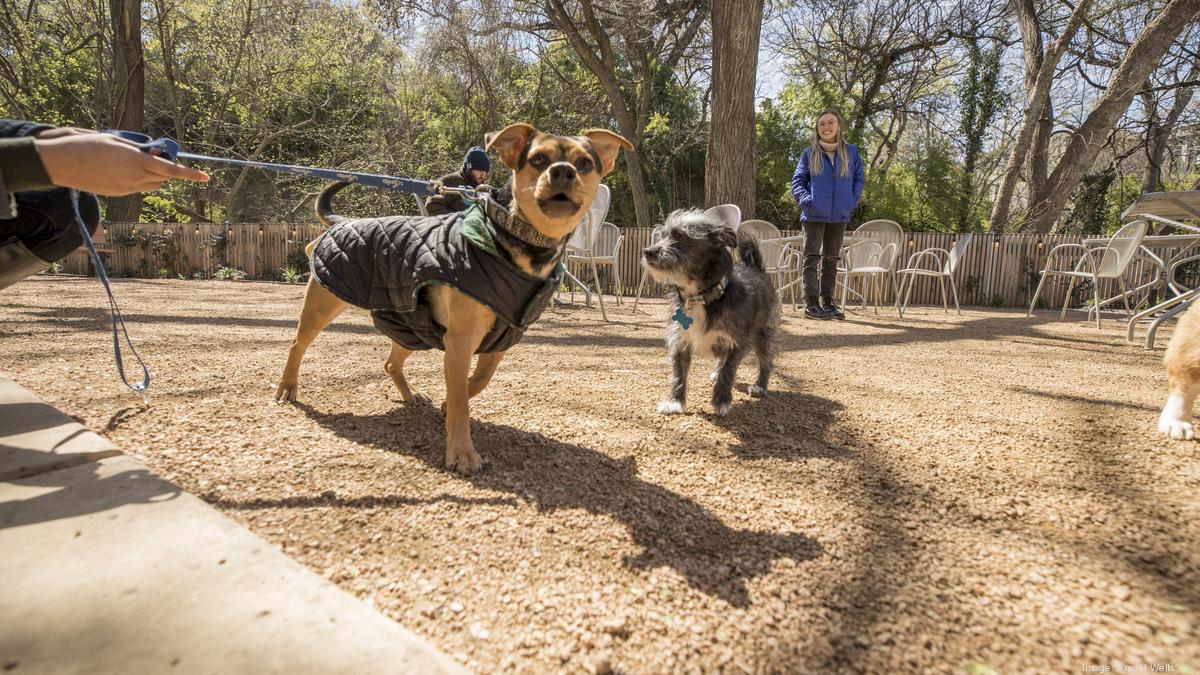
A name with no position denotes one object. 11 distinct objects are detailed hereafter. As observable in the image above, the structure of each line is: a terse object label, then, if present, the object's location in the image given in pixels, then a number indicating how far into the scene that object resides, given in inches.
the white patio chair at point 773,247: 296.8
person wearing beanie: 182.5
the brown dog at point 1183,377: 94.0
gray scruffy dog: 121.6
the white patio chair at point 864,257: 319.9
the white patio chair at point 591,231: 280.7
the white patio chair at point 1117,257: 258.8
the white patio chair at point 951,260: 321.7
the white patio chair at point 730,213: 256.6
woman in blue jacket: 263.1
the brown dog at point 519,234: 81.1
